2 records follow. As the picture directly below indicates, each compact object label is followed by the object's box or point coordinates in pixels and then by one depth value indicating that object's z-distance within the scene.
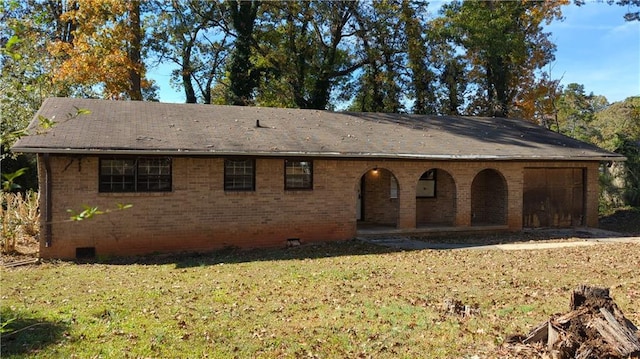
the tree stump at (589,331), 4.73
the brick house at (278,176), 11.94
